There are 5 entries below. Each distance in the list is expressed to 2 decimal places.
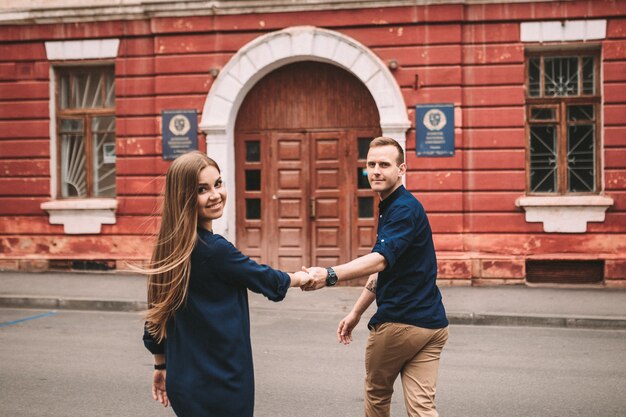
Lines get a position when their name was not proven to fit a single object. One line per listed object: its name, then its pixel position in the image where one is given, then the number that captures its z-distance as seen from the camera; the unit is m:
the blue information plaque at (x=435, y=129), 13.19
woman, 3.08
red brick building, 13.10
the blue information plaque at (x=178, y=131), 13.97
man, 3.96
